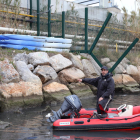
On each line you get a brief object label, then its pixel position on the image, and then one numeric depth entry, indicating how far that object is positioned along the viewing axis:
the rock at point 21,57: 9.90
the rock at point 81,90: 10.02
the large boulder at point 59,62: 10.46
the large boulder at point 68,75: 10.28
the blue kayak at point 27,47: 10.69
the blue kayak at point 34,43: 10.68
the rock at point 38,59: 9.91
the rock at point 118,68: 12.00
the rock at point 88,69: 11.54
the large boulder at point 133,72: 13.11
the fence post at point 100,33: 11.26
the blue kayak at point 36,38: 10.61
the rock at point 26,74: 8.84
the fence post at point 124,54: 11.40
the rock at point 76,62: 11.32
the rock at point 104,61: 12.05
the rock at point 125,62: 12.62
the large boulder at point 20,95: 7.79
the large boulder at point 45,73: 9.45
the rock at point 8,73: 8.41
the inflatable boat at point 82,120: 6.04
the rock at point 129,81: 12.41
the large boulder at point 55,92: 8.98
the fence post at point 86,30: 12.60
